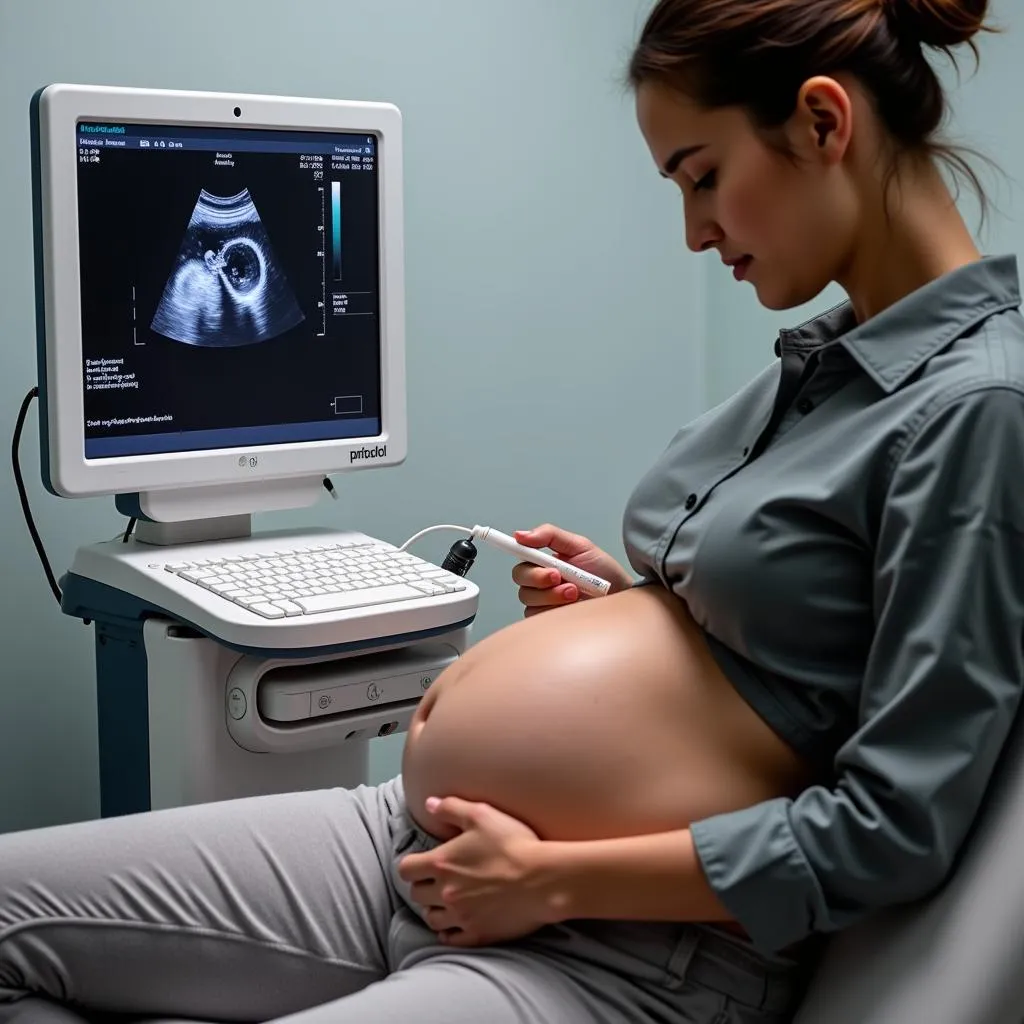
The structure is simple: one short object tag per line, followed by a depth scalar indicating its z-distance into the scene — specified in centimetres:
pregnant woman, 98
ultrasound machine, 157
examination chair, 96
